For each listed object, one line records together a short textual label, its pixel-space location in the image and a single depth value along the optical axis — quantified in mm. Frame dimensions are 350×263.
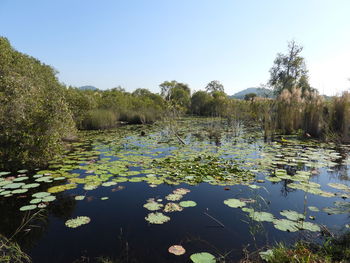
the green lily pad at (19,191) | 3208
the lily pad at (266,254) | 1745
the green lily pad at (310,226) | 2223
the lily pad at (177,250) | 1963
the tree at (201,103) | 28553
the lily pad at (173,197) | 3084
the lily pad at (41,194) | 3151
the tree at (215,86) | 47750
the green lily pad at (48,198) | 3012
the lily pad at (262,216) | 2436
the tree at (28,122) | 4508
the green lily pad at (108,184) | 3638
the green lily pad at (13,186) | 3407
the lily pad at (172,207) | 2783
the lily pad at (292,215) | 2484
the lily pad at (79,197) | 3149
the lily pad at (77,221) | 2480
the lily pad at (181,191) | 3322
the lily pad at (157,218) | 2512
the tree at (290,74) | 21922
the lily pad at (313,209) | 2697
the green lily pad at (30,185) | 3406
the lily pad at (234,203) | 2845
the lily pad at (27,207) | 2733
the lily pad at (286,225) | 2255
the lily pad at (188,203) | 2893
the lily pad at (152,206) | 2846
